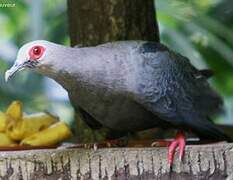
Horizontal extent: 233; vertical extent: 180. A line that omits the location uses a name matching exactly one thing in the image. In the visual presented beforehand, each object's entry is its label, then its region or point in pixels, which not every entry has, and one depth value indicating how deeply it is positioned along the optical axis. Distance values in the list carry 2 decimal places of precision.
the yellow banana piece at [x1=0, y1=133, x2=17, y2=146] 6.20
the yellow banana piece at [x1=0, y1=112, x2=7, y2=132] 6.29
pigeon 5.24
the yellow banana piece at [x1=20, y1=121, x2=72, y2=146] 6.20
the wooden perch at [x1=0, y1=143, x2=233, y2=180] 5.10
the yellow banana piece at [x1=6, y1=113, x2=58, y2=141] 6.31
